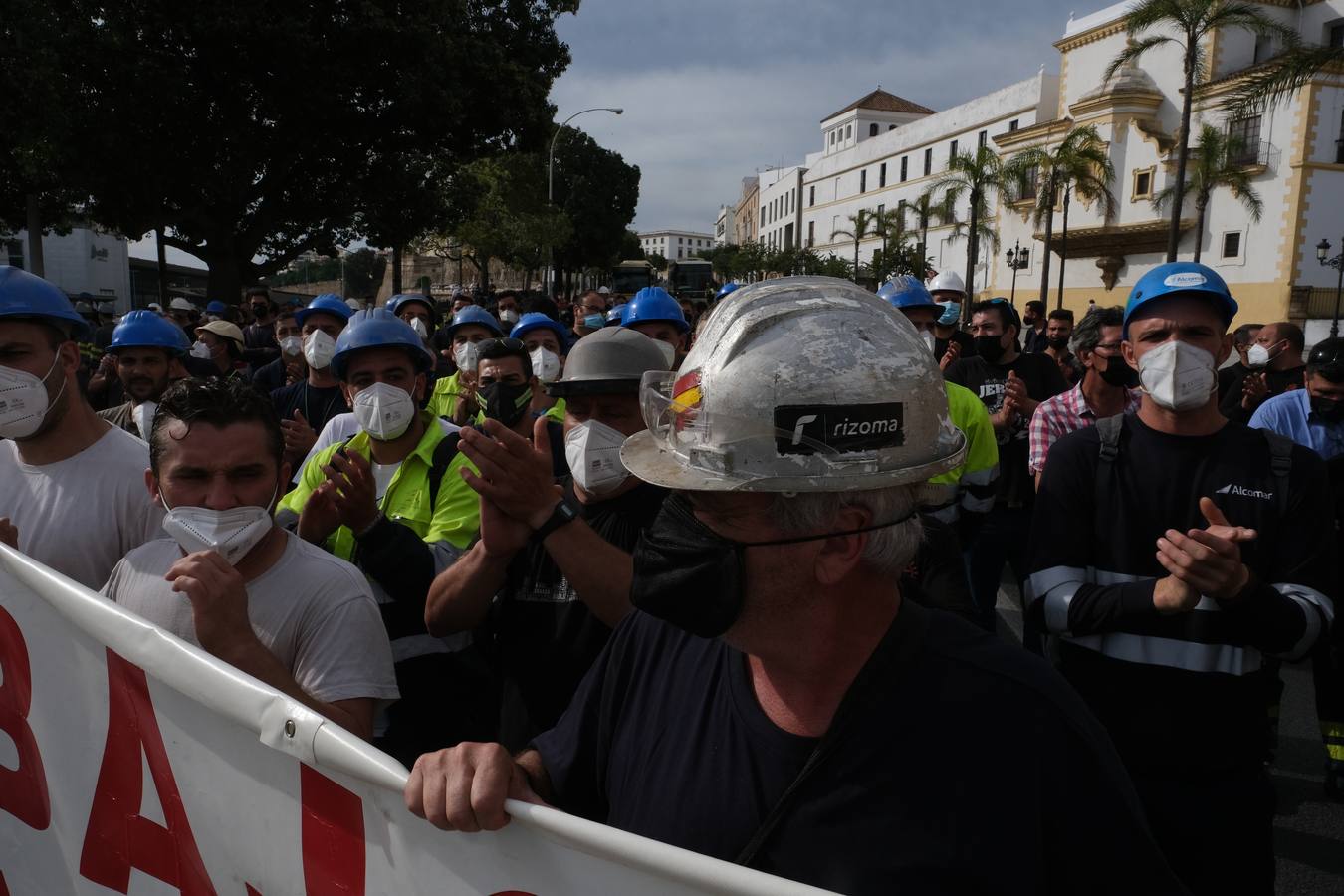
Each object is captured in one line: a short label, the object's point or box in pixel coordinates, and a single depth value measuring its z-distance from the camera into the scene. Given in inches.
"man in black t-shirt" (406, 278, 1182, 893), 50.0
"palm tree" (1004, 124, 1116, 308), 1572.3
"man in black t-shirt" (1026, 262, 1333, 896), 89.0
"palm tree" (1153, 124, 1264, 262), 1318.9
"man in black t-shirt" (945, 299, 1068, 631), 208.7
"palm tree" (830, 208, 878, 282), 2432.2
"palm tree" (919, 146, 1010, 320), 1697.8
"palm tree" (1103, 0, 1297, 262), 964.6
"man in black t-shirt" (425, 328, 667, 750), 87.5
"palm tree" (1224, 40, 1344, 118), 453.9
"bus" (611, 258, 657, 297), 1771.7
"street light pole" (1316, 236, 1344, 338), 1086.5
